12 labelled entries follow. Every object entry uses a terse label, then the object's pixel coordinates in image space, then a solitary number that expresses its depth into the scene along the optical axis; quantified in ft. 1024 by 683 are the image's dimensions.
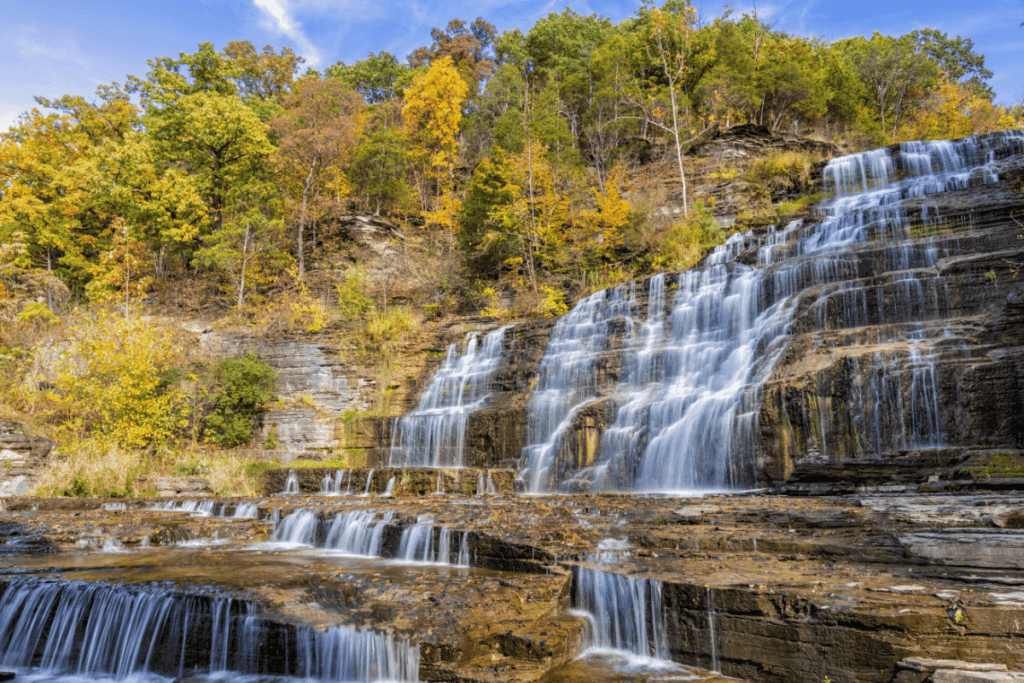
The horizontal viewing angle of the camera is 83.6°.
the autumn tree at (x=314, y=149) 91.30
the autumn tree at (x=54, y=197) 86.94
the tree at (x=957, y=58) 115.55
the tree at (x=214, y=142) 87.86
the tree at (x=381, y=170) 92.07
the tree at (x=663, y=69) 90.12
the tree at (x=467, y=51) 115.85
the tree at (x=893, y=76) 93.56
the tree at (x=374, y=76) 132.36
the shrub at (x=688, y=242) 63.41
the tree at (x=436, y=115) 94.38
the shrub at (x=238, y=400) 59.57
